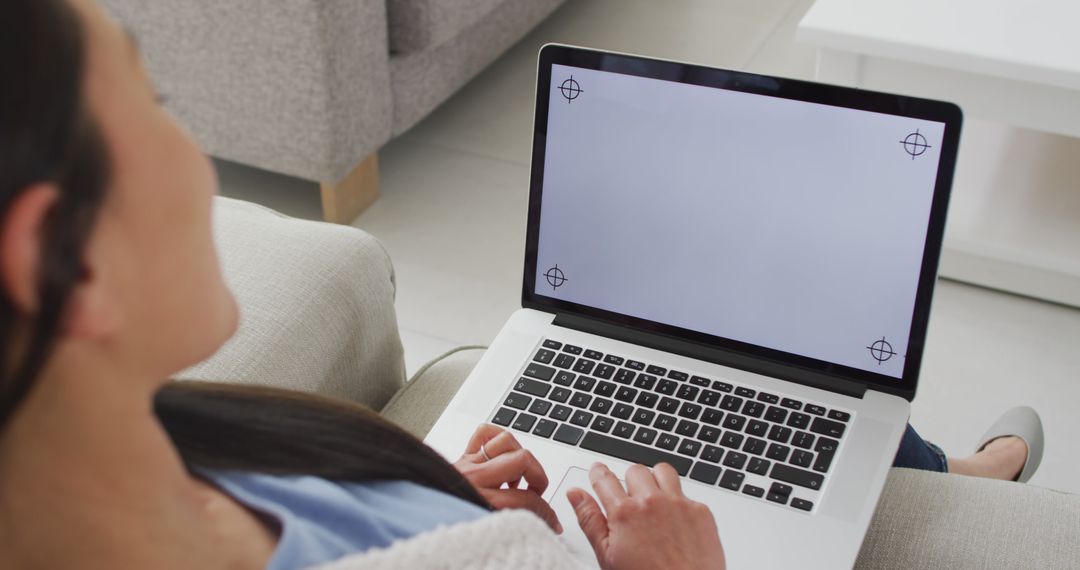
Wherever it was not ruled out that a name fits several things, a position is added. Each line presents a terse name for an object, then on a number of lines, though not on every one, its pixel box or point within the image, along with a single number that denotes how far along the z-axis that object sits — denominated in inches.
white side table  60.6
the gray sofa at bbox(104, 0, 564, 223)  71.2
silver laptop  34.5
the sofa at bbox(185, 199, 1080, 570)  36.4
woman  14.4
